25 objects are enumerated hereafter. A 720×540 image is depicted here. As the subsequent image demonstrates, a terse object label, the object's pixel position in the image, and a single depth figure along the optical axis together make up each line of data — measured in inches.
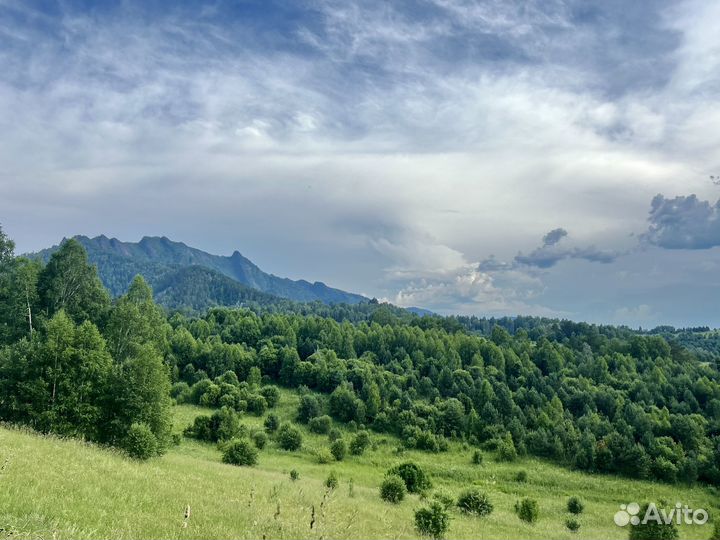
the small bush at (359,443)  2908.5
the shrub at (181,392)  3410.4
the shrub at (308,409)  3415.4
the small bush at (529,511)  1576.0
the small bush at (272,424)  3011.8
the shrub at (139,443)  1301.7
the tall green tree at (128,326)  2112.5
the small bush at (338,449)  2716.5
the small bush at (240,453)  1919.3
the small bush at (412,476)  1729.8
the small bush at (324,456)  2618.1
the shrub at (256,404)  3406.0
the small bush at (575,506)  2075.5
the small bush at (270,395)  3610.0
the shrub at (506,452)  3157.0
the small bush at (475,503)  1497.3
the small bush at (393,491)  1413.6
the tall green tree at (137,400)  1471.5
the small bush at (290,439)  2743.6
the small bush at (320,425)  3216.0
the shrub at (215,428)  2551.7
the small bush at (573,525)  1621.4
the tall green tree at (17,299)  2063.2
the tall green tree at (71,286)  2216.4
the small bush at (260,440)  2632.9
